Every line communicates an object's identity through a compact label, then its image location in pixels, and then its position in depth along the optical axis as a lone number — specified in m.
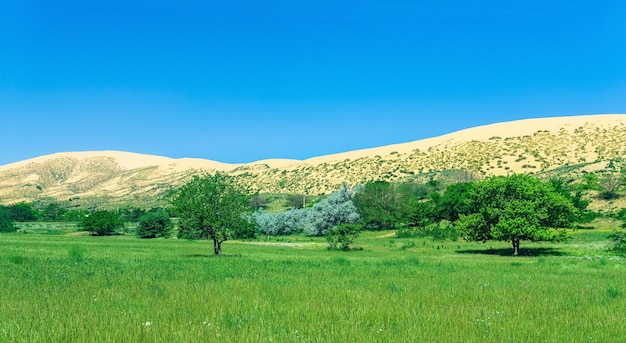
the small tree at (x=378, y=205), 83.94
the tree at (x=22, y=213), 131.85
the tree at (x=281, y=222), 89.00
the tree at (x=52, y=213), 139.50
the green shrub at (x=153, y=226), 84.94
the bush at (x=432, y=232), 63.53
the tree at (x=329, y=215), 83.00
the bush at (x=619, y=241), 39.06
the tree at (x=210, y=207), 40.30
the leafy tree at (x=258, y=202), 121.46
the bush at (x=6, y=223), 91.62
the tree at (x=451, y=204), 74.31
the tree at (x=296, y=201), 115.32
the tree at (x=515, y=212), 41.03
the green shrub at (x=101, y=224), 88.94
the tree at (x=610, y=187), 77.19
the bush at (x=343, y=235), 51.97
